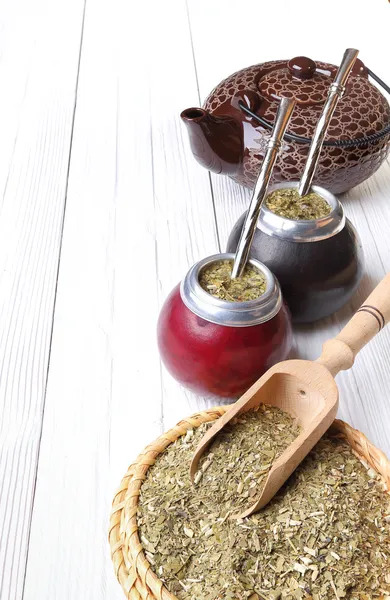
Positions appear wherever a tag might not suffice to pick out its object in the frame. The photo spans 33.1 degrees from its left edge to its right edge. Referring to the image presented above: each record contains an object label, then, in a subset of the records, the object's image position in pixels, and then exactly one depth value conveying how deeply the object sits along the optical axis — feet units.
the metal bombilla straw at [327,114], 2.73
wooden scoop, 2.15
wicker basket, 1.98
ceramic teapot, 3.33
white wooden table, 2.52
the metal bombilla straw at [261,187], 2.42
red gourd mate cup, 2.51
